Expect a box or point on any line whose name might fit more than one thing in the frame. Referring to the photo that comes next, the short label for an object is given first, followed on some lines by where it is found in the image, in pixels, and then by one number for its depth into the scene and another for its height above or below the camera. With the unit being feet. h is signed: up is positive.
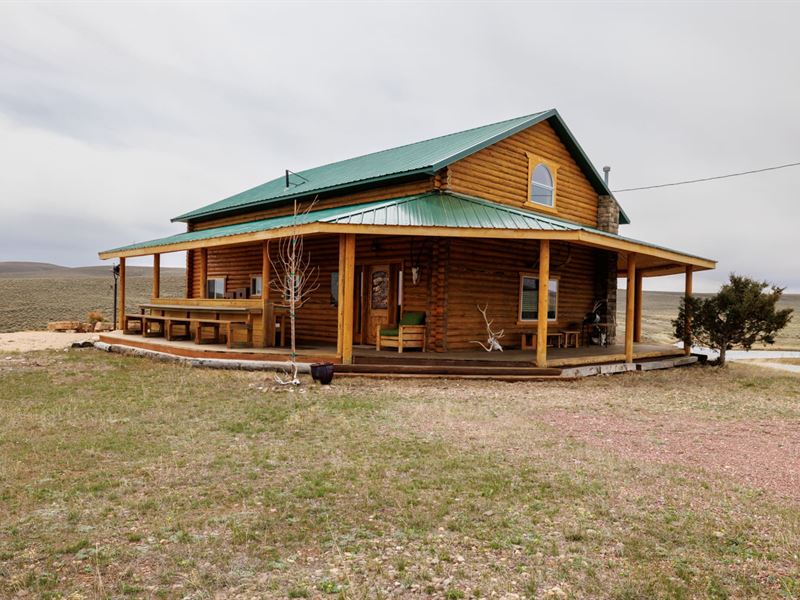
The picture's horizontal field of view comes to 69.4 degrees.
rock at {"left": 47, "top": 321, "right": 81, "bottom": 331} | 76.79 -5.97
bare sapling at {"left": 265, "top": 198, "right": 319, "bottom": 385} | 50.45 +1.04
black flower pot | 34.35 -5.12
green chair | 43.39 -3.46
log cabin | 39.83 +2.44
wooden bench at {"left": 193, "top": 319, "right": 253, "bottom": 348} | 44.48 -3.49
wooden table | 44.52 -2.27
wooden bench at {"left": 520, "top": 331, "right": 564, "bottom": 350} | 49.28 -4.33
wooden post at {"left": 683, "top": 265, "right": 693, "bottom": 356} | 55.67 -3.08
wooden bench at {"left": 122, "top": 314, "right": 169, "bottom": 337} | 55.20 -4.27
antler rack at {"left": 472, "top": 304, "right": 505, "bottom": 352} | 46.70 -4.00
